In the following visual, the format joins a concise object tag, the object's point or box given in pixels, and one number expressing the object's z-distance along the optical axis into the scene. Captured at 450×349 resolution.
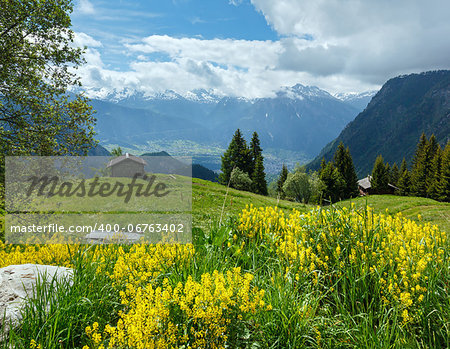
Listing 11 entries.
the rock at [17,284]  3.25
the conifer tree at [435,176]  56.31
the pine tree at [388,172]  77.06
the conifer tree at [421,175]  64.12
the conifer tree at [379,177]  73.44
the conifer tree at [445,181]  52.44
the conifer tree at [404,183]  70.00
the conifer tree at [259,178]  57.78
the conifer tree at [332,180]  64.06
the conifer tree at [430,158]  61.06
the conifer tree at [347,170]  67.12
